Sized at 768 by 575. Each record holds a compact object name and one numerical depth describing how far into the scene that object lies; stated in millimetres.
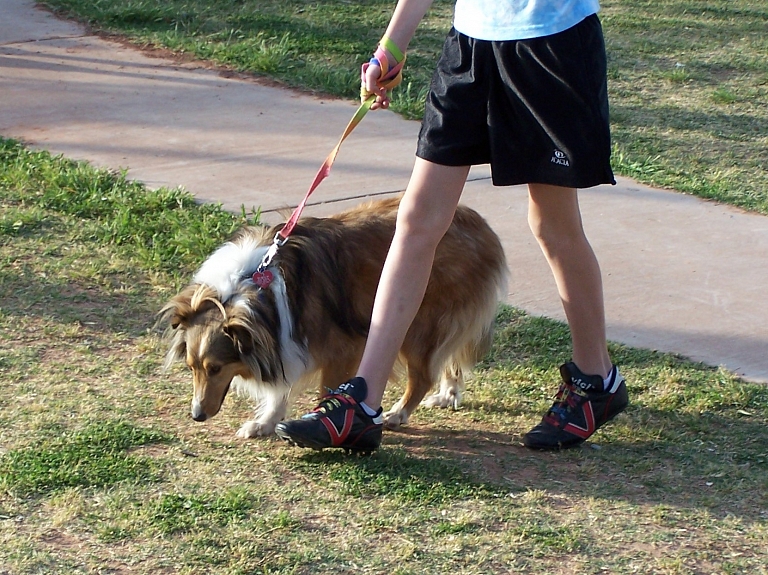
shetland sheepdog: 8273
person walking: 7312
